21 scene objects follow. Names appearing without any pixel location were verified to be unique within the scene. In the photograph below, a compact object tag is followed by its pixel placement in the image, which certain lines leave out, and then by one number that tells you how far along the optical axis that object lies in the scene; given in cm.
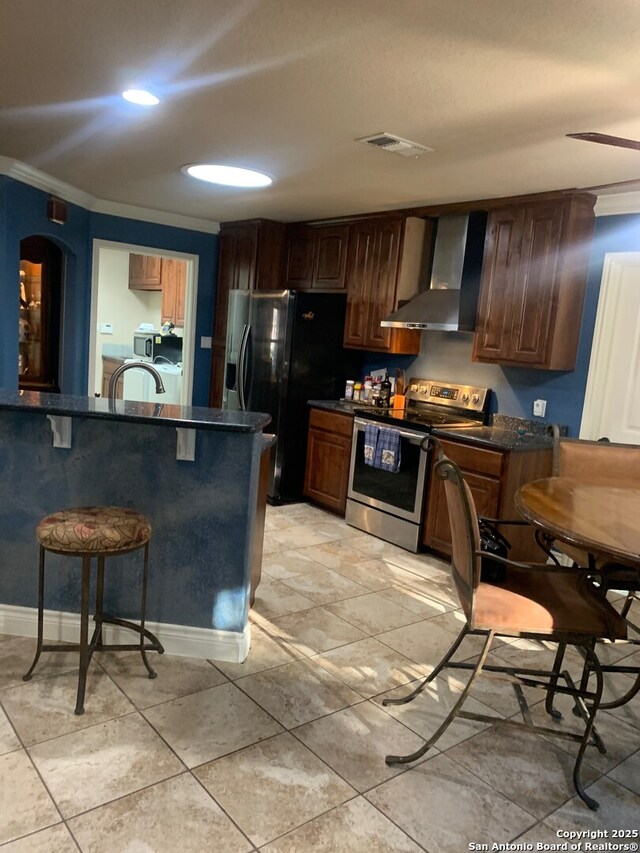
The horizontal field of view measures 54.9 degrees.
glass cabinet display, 558
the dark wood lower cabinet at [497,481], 355
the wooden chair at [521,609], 194
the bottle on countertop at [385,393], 485
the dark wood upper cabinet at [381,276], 455
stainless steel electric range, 405
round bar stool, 207
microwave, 677
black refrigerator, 482
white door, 362
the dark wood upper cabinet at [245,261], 546
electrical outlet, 400
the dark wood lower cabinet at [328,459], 468
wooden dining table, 178
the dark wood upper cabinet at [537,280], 365
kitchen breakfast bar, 248
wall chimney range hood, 414
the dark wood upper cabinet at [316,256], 505
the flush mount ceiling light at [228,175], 384
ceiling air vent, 290
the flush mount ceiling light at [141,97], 260
